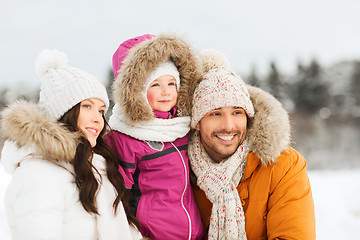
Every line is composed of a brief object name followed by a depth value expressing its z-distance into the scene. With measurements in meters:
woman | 1.82
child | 2.49
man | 2.55
